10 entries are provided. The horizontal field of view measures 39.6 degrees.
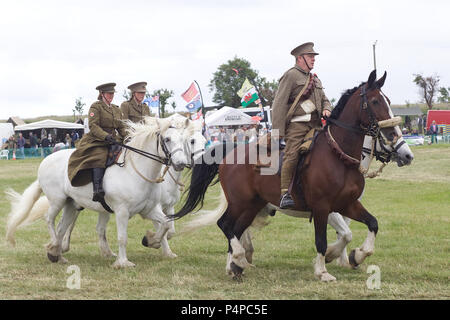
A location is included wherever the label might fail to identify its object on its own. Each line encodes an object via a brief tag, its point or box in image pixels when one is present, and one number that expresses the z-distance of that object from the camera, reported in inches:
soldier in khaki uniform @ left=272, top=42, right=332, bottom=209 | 293.0
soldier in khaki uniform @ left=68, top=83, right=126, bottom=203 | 344.8
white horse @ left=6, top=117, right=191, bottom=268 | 333.1
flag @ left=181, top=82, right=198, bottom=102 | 1138.5
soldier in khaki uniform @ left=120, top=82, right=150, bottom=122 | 392.2
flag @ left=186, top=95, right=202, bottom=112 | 1144.8
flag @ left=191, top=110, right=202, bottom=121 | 1060.5
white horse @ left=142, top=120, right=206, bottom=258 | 356.5
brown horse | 278.7
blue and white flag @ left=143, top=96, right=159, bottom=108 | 1123.3
